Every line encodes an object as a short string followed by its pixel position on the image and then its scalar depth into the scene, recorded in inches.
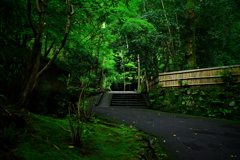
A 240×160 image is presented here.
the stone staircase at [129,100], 505.4
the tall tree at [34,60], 131.3
